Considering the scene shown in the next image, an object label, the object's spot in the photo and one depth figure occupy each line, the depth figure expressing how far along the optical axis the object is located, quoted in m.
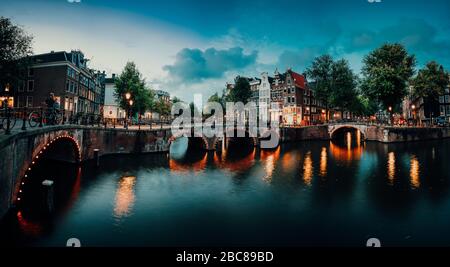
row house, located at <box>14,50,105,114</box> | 38.88
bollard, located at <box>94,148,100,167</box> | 21.70
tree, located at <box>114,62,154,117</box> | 42.79
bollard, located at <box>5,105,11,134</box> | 9.60
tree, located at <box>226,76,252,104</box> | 56.88
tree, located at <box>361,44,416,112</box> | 42.75
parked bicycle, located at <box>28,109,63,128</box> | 16.06
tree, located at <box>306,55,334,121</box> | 55.16
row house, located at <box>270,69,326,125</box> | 64.56
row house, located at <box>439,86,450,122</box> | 66.81
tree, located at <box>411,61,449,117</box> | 57.57
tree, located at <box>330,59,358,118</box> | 54.16
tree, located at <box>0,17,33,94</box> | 27.72
